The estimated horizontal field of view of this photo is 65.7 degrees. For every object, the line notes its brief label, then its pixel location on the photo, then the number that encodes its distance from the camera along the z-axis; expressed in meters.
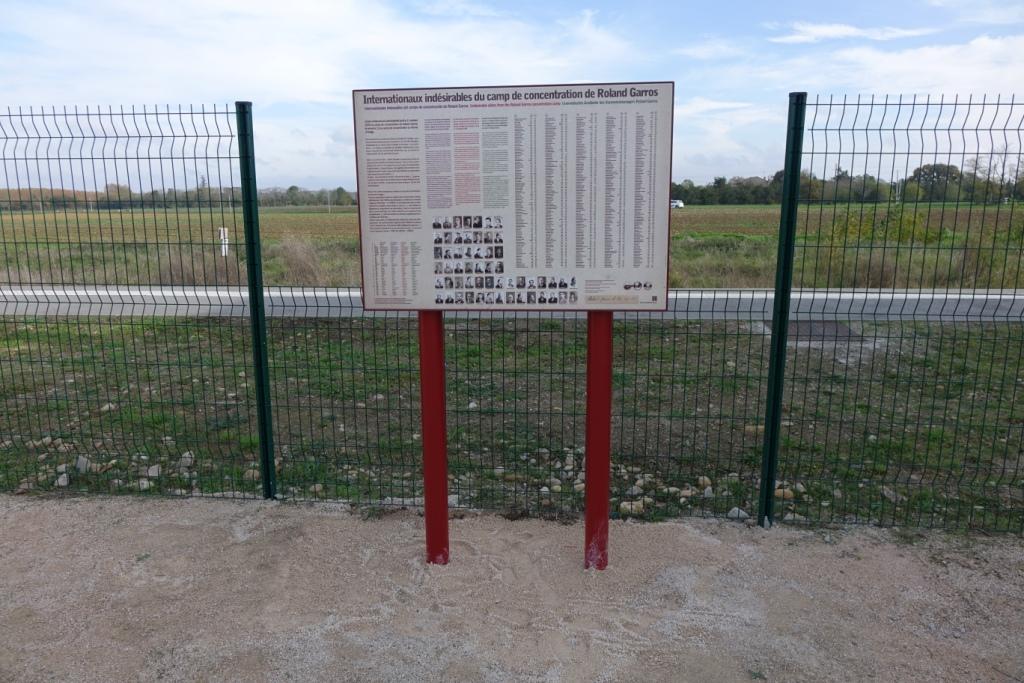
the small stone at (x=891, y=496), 5.48
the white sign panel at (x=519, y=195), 4.02
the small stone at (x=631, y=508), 5.31
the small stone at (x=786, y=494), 5.55
